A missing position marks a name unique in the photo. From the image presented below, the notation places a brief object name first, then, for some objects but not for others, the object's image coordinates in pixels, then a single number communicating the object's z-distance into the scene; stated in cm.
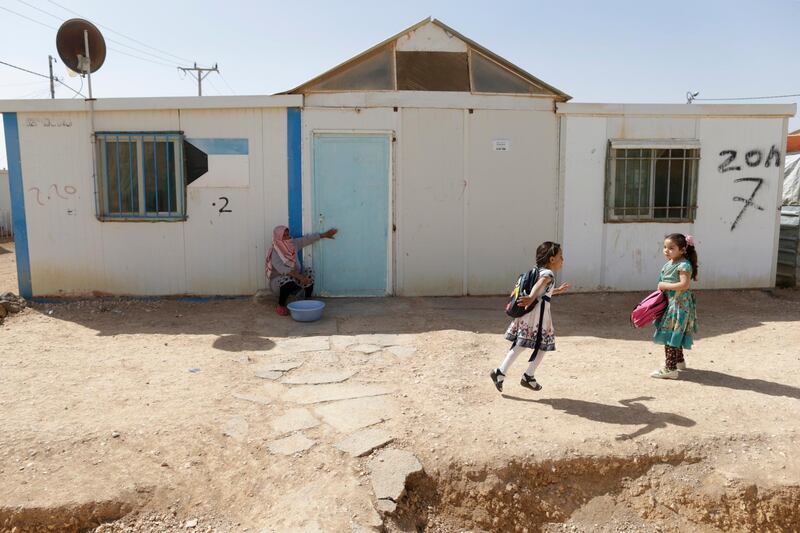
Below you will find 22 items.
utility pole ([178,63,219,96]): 2830
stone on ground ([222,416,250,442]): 402
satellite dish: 802
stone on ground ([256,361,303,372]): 543
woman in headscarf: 741
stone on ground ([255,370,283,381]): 522
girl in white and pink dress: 443
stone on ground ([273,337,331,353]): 601
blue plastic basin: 694
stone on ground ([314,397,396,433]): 418
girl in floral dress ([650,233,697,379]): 486
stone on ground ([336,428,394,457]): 380
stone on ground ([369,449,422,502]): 343
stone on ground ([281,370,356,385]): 509
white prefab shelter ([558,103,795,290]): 822
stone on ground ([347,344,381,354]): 596
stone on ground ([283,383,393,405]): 469
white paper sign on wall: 809
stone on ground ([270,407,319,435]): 414
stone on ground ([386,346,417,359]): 584
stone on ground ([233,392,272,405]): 462
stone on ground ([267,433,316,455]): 383
